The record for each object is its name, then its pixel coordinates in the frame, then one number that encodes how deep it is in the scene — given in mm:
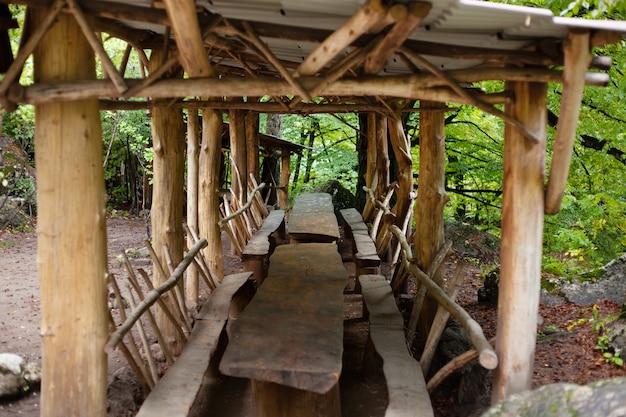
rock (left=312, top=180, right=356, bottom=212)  15105
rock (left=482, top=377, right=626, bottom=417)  2986
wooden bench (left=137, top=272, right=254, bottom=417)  3762
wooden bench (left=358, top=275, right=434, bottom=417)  3906
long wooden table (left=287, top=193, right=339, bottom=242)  8438
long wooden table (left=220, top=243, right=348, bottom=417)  3764
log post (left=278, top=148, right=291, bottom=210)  15705
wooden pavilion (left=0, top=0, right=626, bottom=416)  3408
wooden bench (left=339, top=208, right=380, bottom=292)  7488
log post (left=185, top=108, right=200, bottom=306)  7805
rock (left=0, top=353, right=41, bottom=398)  5184
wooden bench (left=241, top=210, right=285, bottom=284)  7781
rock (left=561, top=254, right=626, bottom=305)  7199
